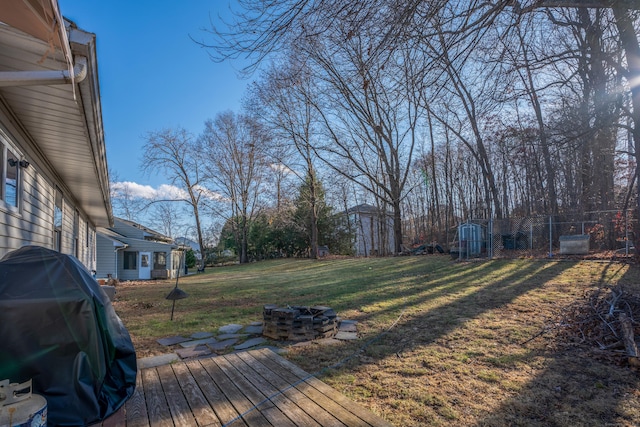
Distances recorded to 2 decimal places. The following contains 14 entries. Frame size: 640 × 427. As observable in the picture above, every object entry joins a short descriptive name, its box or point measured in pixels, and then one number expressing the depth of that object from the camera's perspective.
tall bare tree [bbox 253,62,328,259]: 19.00
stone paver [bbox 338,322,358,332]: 4.84
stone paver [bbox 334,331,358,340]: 4.47
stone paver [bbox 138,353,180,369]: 3.32
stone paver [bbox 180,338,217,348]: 4.31
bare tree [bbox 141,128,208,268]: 26.88
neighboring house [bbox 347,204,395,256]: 24.63
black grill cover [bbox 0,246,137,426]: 1.88
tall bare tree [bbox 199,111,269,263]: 26.62
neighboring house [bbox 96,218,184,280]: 18.91
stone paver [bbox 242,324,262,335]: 4.85
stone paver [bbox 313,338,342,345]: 4.27
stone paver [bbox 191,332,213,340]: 4.68
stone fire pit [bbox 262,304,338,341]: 4.46
